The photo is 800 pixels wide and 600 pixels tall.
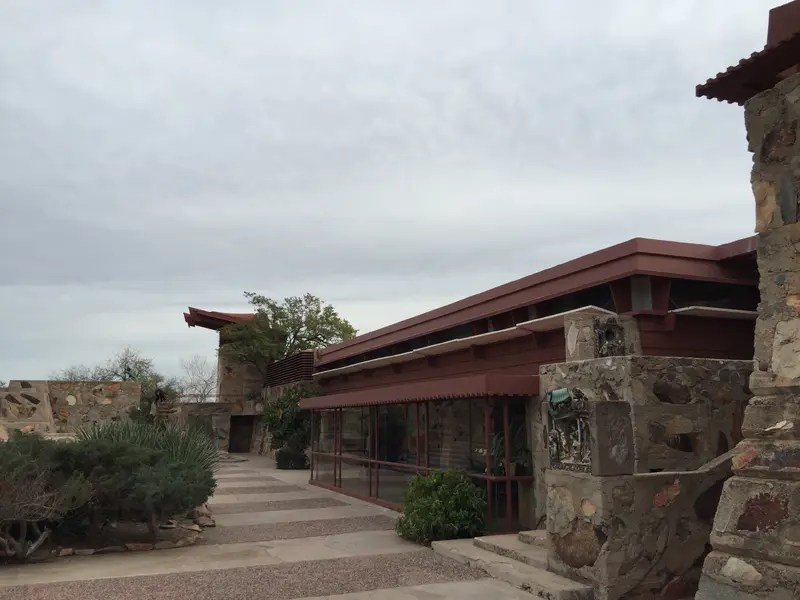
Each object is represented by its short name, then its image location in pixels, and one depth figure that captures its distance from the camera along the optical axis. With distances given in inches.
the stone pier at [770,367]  166.4
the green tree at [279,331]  1220.5
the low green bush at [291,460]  874.1
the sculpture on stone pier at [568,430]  255.4
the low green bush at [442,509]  350.3
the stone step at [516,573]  242.2
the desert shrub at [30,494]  297.0
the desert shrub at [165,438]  411.5
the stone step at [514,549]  285.0
